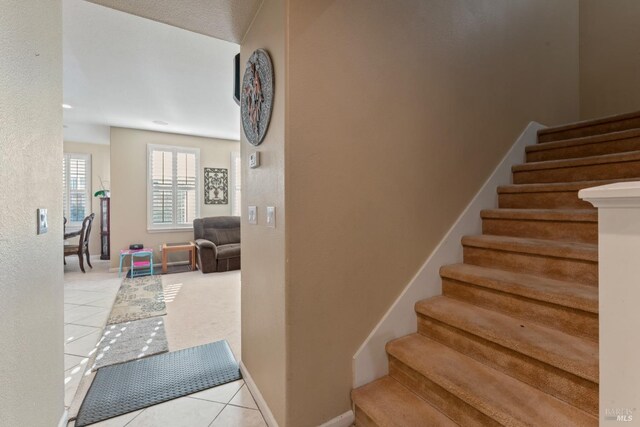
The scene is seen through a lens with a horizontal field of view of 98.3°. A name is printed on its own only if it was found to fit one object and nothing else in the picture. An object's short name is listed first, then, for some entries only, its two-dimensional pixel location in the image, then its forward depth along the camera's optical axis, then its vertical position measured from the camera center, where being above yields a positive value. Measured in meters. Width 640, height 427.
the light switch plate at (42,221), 1.20 -0.04
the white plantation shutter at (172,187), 5.67 +0.55
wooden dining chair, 5.09 -0.61
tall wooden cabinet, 5.95 -0.27
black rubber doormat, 1.68 -1.18
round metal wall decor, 1.50 +0.69
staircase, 1.11 -0.57
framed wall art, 6.24 +0.60
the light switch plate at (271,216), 1.45 -0.02
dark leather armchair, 5.11 -0.60
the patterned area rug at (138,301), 3.15 -1.16
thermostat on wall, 1.64 +0.32
